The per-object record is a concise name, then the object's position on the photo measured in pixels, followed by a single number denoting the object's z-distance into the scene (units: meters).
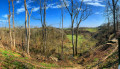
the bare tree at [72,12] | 17.39
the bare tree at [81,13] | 17.47
